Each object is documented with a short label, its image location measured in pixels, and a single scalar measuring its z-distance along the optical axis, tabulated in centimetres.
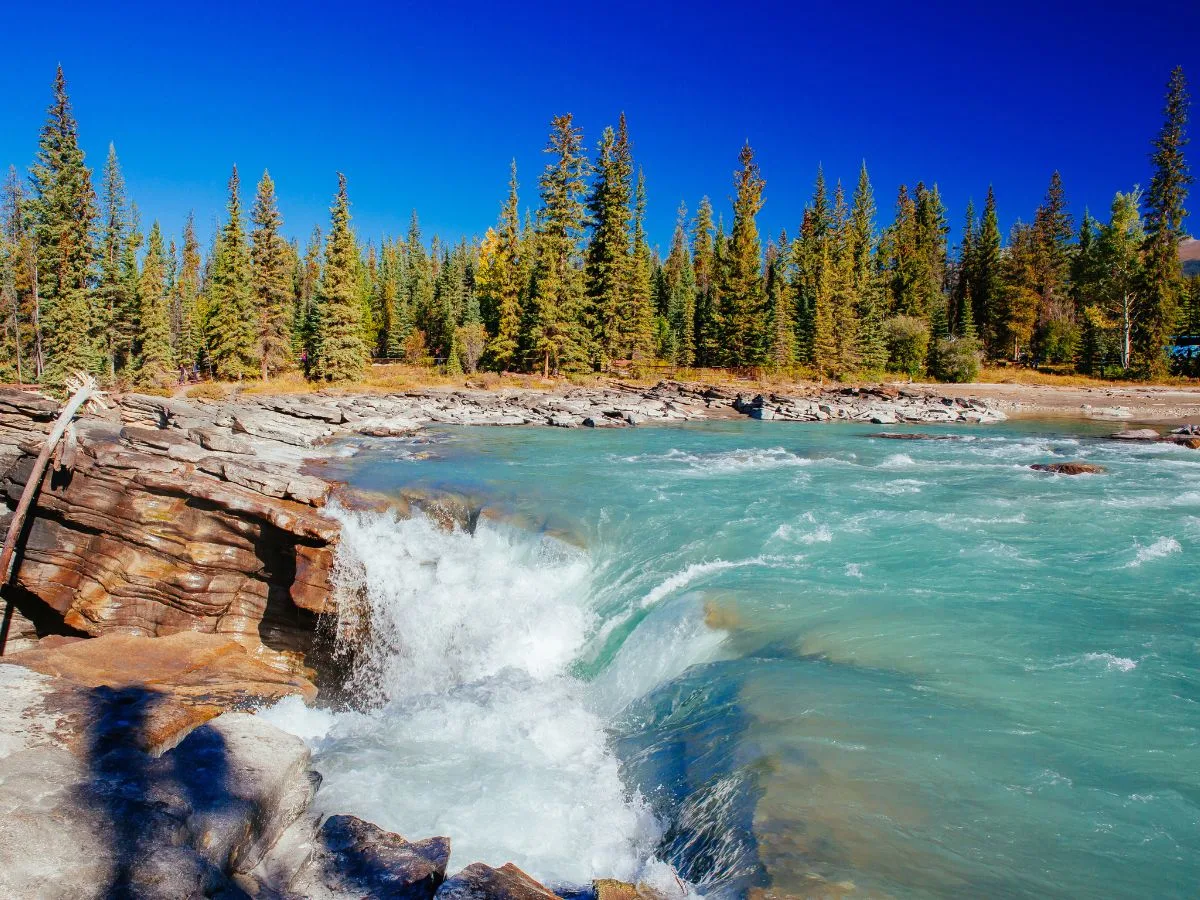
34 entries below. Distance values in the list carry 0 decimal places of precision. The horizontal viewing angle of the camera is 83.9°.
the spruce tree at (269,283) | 4659
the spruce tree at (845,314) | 5381
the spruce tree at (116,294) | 4369
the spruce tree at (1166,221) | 4819
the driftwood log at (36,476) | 1116
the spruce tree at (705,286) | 5853
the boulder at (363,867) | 416
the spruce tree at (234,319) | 4597
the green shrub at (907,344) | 5681
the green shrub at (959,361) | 5238
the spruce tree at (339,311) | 4300
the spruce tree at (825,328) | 5328
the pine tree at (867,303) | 5616
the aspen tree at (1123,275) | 5019
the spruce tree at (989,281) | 6119
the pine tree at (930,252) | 6239
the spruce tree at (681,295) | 5916
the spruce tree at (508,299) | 4816
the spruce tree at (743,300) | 5453
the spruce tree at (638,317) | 5172
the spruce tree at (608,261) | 5041
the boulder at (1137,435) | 2615
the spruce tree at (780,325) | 5306
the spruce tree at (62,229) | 3966
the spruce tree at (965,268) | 6725
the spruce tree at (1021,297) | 5850
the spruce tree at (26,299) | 4138
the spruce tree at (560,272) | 4628
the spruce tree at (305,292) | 6392
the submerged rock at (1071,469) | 1780
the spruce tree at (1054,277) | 5794
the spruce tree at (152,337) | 4262
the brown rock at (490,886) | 402
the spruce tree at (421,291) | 7288
